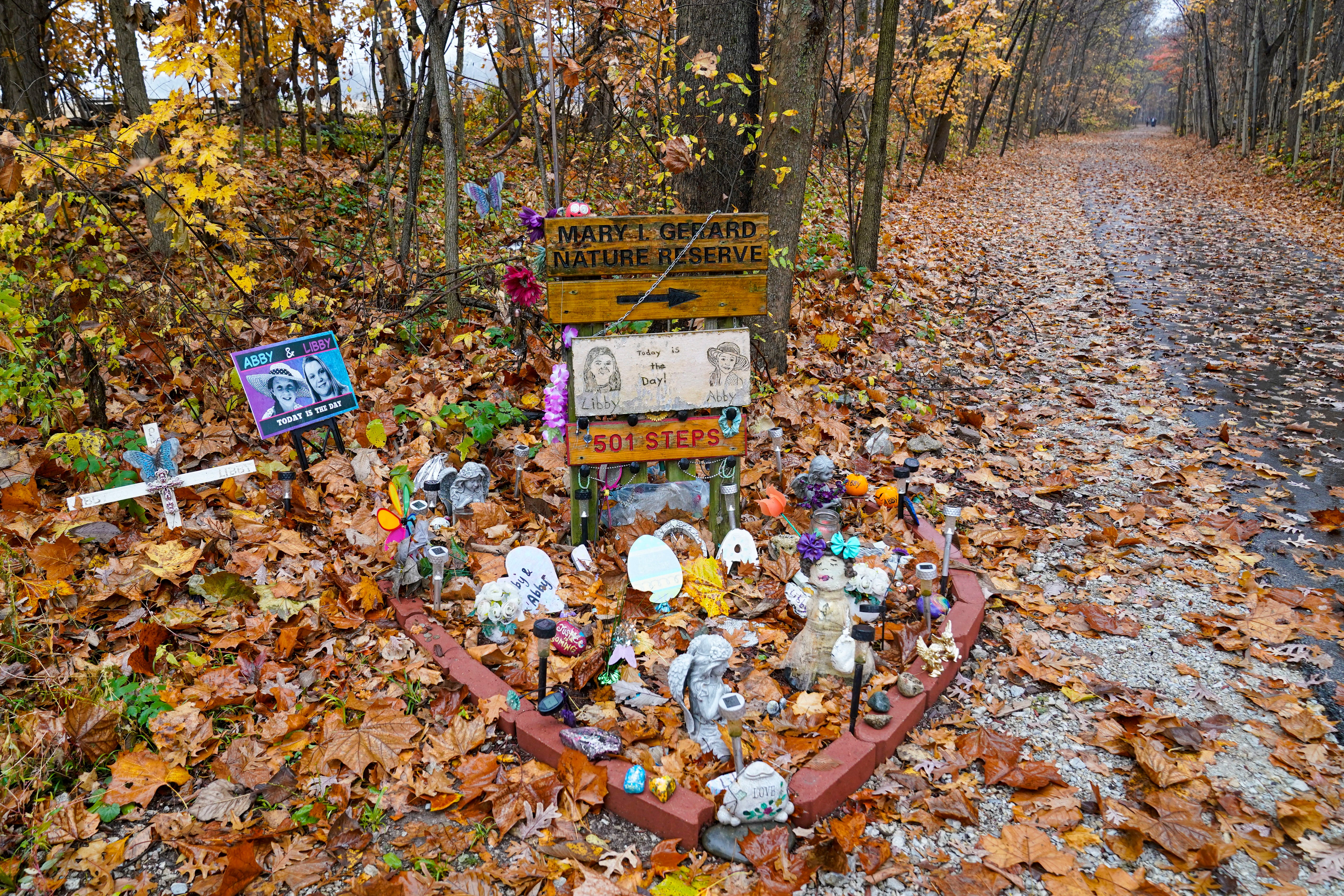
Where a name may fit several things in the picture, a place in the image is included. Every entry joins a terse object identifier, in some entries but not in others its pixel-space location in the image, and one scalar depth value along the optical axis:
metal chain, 4.16
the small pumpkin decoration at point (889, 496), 4.91
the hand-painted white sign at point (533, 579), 3.93
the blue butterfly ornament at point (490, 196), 5.53
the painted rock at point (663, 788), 2.82
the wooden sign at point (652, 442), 4.23
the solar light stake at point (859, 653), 2.97
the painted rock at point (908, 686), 3.42
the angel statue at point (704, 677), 3.00
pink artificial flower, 4.69
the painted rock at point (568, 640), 3.58
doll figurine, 3.46
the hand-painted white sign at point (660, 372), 4.12
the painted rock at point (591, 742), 3.03
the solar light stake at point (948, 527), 3.89
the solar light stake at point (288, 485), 4.23
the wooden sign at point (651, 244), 4.04
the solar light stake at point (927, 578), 3.40
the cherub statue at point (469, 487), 4.45
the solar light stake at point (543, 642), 2.97
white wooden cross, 3.87
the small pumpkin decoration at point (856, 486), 4.82
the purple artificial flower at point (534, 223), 4.08
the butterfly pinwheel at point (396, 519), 3.79
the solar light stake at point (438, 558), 3.73
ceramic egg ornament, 4.04
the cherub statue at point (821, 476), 4.67
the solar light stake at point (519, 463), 4.63
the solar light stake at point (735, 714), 2.87
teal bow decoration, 3.46
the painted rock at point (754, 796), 2.71
